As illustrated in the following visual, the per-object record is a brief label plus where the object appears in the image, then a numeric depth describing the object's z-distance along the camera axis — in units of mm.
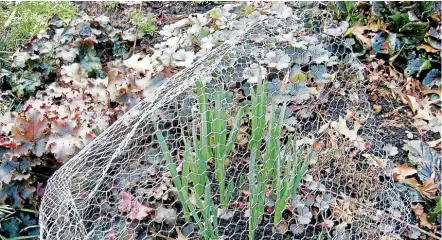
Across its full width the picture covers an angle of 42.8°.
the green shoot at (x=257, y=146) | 1884
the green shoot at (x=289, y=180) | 1891
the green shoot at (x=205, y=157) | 1880
